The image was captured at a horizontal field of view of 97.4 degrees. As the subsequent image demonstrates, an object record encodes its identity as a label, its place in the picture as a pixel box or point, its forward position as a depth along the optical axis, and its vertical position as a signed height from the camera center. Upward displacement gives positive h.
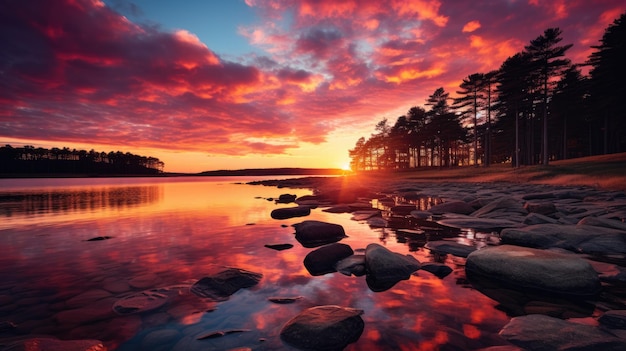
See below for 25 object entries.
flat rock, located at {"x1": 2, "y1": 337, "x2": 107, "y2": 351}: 2.77 -1.74
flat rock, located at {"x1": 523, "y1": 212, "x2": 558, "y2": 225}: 7.69 -1.32
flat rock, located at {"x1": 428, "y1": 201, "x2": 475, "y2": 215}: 11.24 -1.45
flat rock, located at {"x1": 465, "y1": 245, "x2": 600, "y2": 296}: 3.88 -1.48
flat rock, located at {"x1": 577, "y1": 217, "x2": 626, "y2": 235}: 6.59 -1.22
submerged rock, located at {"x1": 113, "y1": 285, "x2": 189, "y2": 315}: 3.77 -1.83
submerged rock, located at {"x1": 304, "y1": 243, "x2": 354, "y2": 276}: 5.35 -1.71
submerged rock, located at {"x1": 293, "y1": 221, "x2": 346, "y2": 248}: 7.75 -1.68
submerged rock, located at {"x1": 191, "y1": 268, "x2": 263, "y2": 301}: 4.23 -1.78
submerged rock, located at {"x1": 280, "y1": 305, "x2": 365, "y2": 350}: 2.87 -1.70
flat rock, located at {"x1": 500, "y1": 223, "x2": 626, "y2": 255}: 5.55 -1.40
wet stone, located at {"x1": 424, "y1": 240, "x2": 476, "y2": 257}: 5.94 -1.69
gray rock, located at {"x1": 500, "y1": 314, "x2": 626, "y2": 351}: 2.53 -1.61
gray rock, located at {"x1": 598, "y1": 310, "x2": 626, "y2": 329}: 3.00 -1.64
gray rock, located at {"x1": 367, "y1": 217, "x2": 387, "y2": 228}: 9.49 -1.73
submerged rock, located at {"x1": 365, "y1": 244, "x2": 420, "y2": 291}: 4.68 -1.69
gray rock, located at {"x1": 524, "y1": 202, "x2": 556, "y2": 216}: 8.92 -1.17
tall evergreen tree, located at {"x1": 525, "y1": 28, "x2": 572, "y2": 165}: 29.91 +12.99
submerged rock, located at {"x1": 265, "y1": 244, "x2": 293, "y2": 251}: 7.02 -1.86
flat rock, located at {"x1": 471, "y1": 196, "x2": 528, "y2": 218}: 9.68 -1.26
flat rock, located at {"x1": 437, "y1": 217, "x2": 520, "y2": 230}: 8.26 -1.57
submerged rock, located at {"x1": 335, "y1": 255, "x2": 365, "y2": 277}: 5.09 -1.76
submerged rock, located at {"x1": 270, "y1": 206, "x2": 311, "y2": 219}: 12.18 -1.70
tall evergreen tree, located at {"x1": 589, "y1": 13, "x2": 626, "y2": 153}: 32.69 +11.93
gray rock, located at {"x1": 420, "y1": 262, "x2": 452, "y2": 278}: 4.86 -1.74
